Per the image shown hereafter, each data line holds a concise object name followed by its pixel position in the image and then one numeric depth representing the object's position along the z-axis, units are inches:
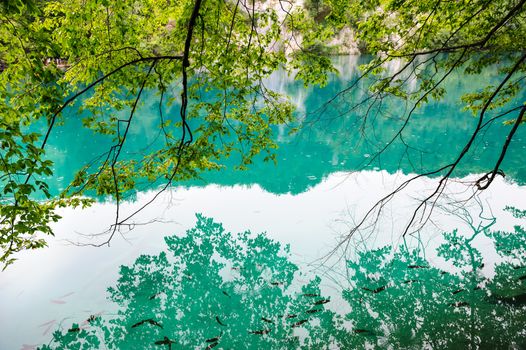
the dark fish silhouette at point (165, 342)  225.6
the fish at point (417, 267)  285.4
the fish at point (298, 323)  229.8
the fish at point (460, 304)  235.0
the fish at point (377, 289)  260.0
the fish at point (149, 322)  244.0
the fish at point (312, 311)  242.0
